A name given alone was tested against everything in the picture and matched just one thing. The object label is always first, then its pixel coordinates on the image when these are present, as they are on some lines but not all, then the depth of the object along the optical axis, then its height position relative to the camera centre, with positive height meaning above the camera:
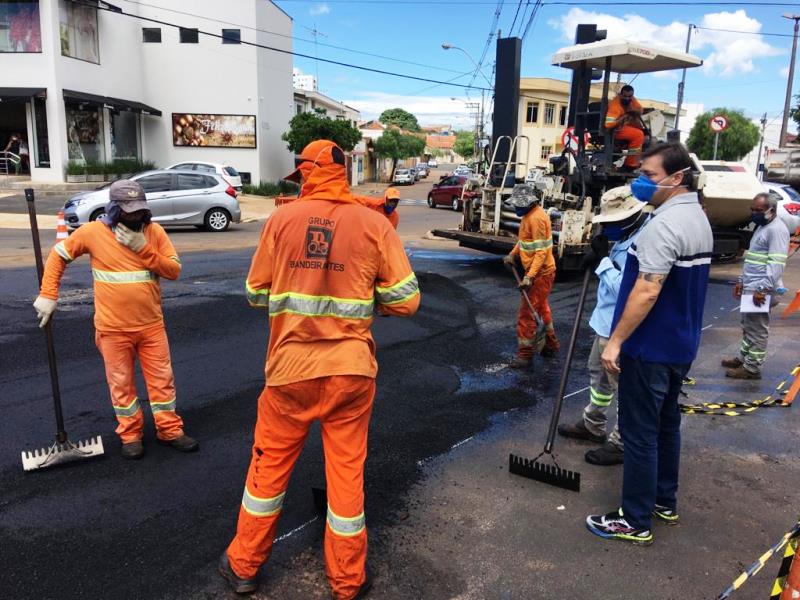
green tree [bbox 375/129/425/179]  51.81 +2.03
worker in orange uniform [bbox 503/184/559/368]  6.29 -0.92
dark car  26.53 -0.88
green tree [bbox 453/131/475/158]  88.34 +3.99
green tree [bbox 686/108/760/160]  46.38 +3.10
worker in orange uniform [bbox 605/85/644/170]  9.70 +0.85
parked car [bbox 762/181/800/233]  14.72 -0.38
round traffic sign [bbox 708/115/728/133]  19.92 +1.74
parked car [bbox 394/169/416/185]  49.59 -0.45
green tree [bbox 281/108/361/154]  30.19 +1.80
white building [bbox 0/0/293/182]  24.39 +3.13
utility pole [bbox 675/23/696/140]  29.08 +4.25
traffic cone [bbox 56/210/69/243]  5.91 -0.63
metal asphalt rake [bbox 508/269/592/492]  3.79 -1.78
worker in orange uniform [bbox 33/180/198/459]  3.90 -0.84
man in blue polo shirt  3.01 -0.70
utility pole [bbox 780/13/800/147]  29.14 +3.60
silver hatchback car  15.15 -0.85
